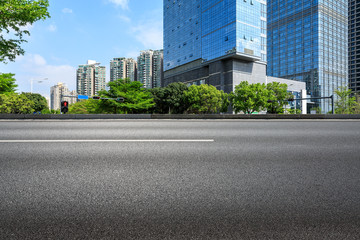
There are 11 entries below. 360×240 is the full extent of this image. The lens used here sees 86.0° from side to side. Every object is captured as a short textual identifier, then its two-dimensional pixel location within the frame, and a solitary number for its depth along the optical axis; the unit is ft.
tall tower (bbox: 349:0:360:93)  360.07
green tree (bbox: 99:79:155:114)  156.46
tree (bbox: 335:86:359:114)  159.43
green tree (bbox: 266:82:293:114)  139.85
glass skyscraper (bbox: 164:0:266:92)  190.29
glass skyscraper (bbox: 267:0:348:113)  297.74
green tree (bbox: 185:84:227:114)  155.12
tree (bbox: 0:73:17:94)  136.17
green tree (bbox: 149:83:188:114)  164.66
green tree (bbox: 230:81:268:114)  138.21
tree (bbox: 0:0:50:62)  42.14
